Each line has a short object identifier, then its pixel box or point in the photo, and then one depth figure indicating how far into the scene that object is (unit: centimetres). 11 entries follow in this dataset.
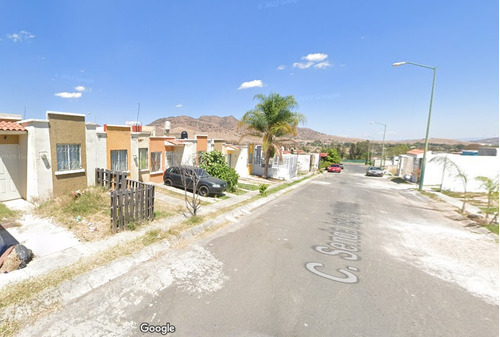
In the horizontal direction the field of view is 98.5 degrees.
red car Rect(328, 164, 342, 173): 3575
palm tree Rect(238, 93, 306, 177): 1961
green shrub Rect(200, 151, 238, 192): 1428
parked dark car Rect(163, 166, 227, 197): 1209
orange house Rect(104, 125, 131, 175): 1084
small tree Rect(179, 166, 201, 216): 1115
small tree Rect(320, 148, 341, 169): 4417
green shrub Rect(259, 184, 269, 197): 1360
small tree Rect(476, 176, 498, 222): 925
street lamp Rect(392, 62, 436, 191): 1527
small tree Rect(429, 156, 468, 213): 1851
